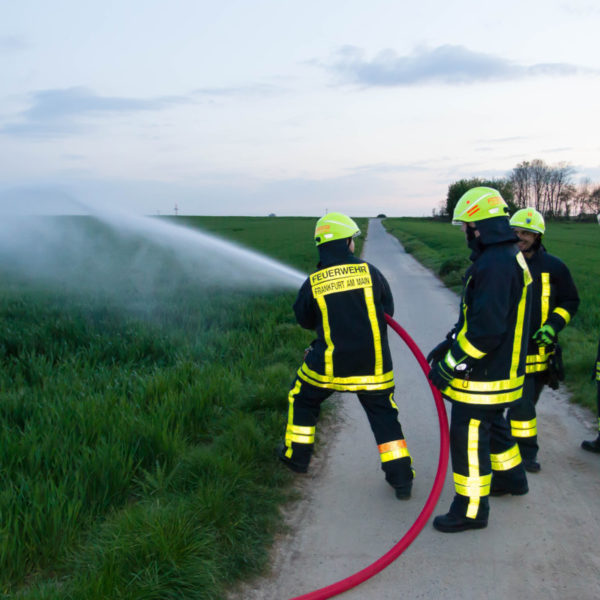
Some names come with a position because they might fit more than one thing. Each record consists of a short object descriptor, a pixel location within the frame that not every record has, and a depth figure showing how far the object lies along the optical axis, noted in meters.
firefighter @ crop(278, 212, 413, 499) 4.00
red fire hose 2.99
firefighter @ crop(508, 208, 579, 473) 4.46
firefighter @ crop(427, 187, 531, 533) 3.41
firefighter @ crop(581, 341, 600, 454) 4.75
